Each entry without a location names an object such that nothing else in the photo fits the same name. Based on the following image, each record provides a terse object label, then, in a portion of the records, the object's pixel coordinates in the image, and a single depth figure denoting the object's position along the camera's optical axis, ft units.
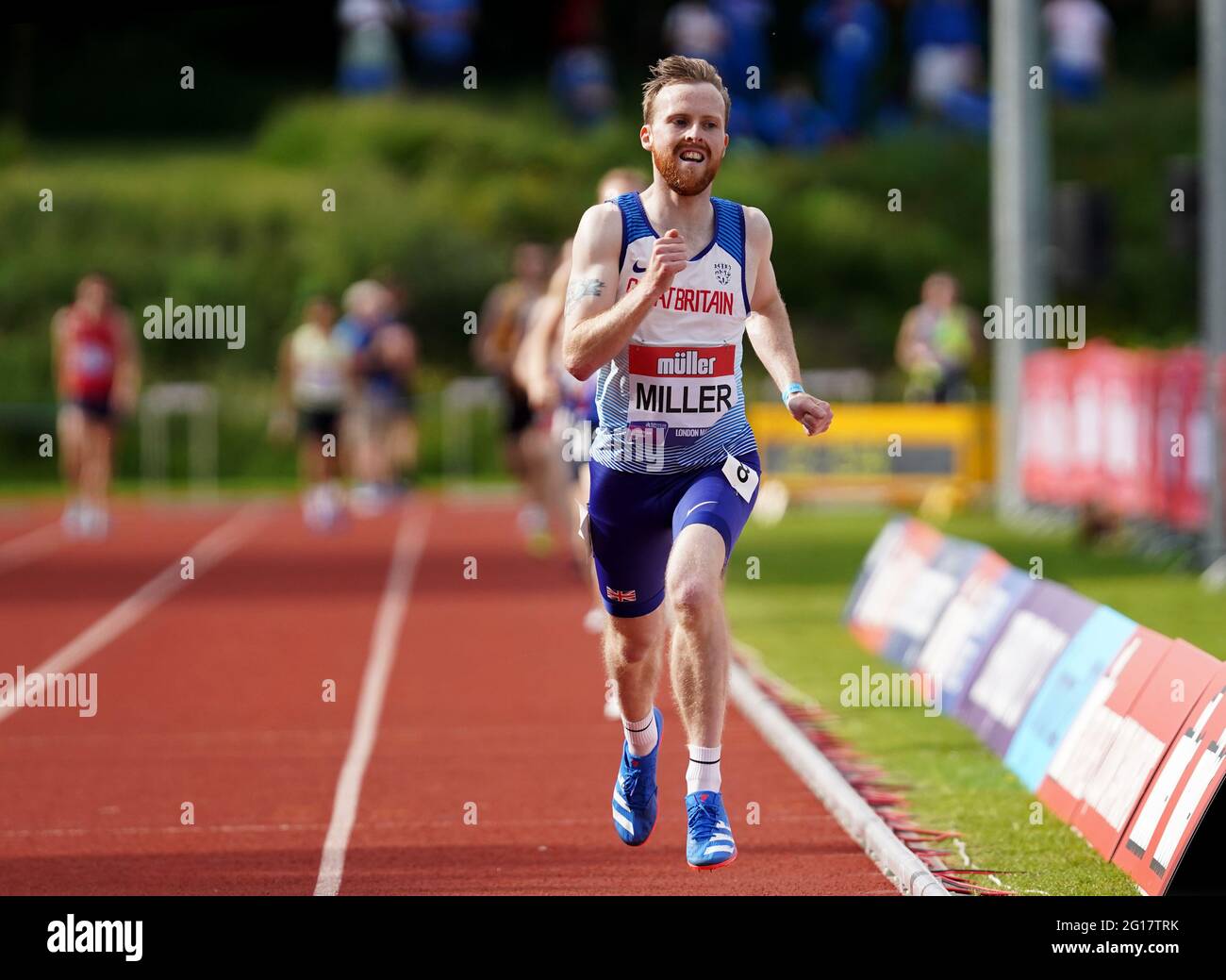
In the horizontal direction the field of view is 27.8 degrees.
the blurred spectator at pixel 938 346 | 90.07
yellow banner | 85.05
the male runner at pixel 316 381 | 85.61
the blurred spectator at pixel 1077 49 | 139.95
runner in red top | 76.07
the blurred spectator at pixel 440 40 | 141.08
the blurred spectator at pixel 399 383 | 92.99
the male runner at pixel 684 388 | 23.07
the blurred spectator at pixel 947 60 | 137.28
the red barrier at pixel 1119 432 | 59.72
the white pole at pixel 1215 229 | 55.11
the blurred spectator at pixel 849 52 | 138.21
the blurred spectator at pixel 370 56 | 141.28
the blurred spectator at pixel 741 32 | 128.67
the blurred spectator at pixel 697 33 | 123.54
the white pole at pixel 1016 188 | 79.15
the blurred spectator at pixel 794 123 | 139.54
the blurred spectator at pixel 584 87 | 137.69
